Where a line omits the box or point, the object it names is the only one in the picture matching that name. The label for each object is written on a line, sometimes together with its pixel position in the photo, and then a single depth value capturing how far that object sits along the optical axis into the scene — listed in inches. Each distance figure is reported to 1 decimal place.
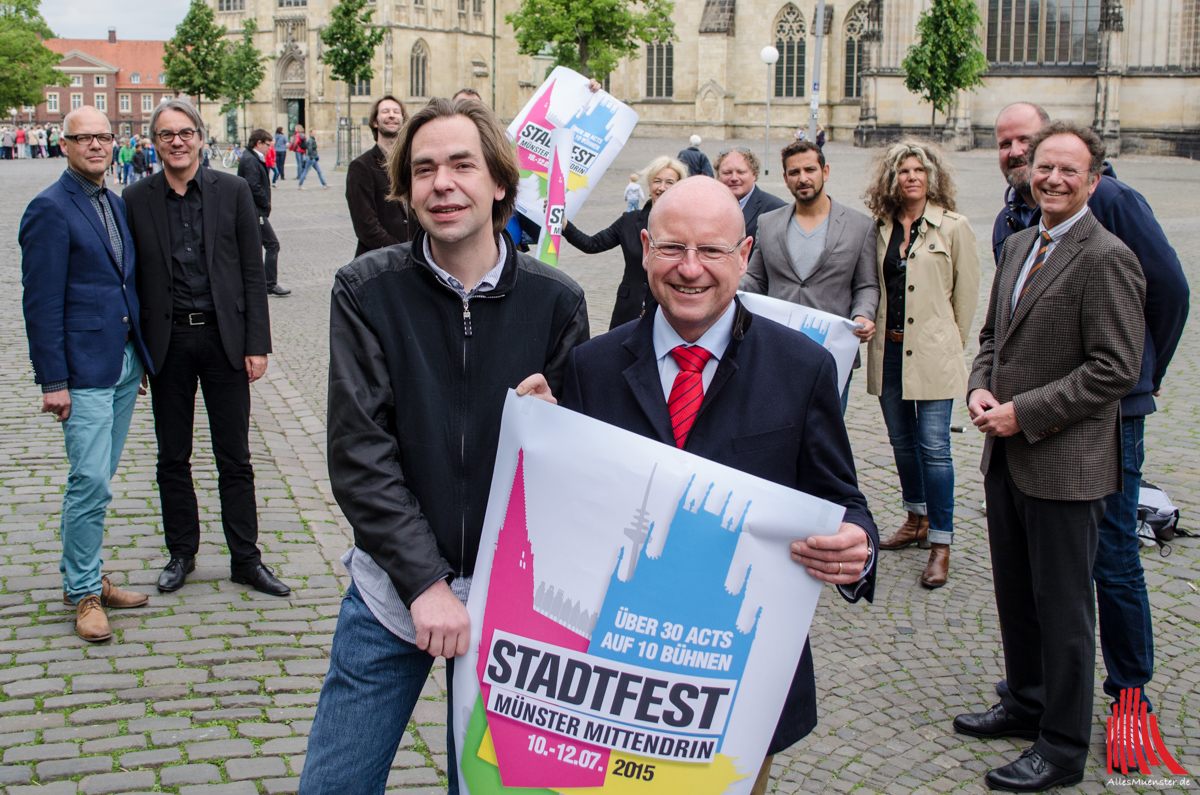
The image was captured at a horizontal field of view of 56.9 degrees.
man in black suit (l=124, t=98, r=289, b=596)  203.5
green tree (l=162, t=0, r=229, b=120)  2342.5
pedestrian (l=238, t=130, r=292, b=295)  535.5
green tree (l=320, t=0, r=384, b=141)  1753.2
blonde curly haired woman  225.5
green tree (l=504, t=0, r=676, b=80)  1518.2
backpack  242.7
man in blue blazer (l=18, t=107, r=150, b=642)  190.1
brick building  4835.1
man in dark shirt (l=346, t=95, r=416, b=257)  280.1
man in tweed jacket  143.8
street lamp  1395.2
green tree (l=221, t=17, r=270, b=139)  2571.4
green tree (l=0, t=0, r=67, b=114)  2790.4
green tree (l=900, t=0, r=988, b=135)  1595.7
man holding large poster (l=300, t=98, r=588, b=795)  96.5
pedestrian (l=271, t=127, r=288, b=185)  1534.0
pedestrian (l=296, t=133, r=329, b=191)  1366.9
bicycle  1865.3
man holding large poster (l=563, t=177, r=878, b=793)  96.6
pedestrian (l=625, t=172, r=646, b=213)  691.3
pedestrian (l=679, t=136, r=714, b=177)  330.0
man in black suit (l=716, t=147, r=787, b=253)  264.1
